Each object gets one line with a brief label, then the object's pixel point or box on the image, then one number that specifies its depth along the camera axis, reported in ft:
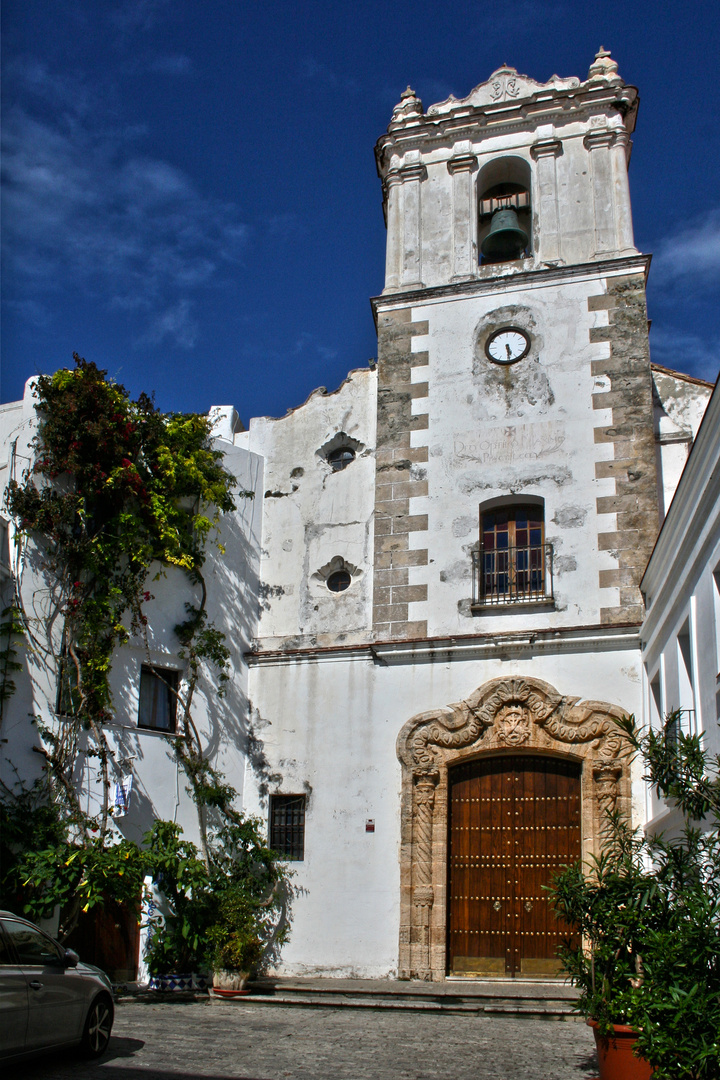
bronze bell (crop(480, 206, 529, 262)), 52.26
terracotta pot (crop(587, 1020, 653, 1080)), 23.41
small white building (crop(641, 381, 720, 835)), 28.86
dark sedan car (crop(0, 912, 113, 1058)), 23.52
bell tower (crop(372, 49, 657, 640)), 45.78
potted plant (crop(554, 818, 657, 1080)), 23.85
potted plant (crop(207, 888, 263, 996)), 39.78
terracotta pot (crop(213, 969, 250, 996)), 39.81
